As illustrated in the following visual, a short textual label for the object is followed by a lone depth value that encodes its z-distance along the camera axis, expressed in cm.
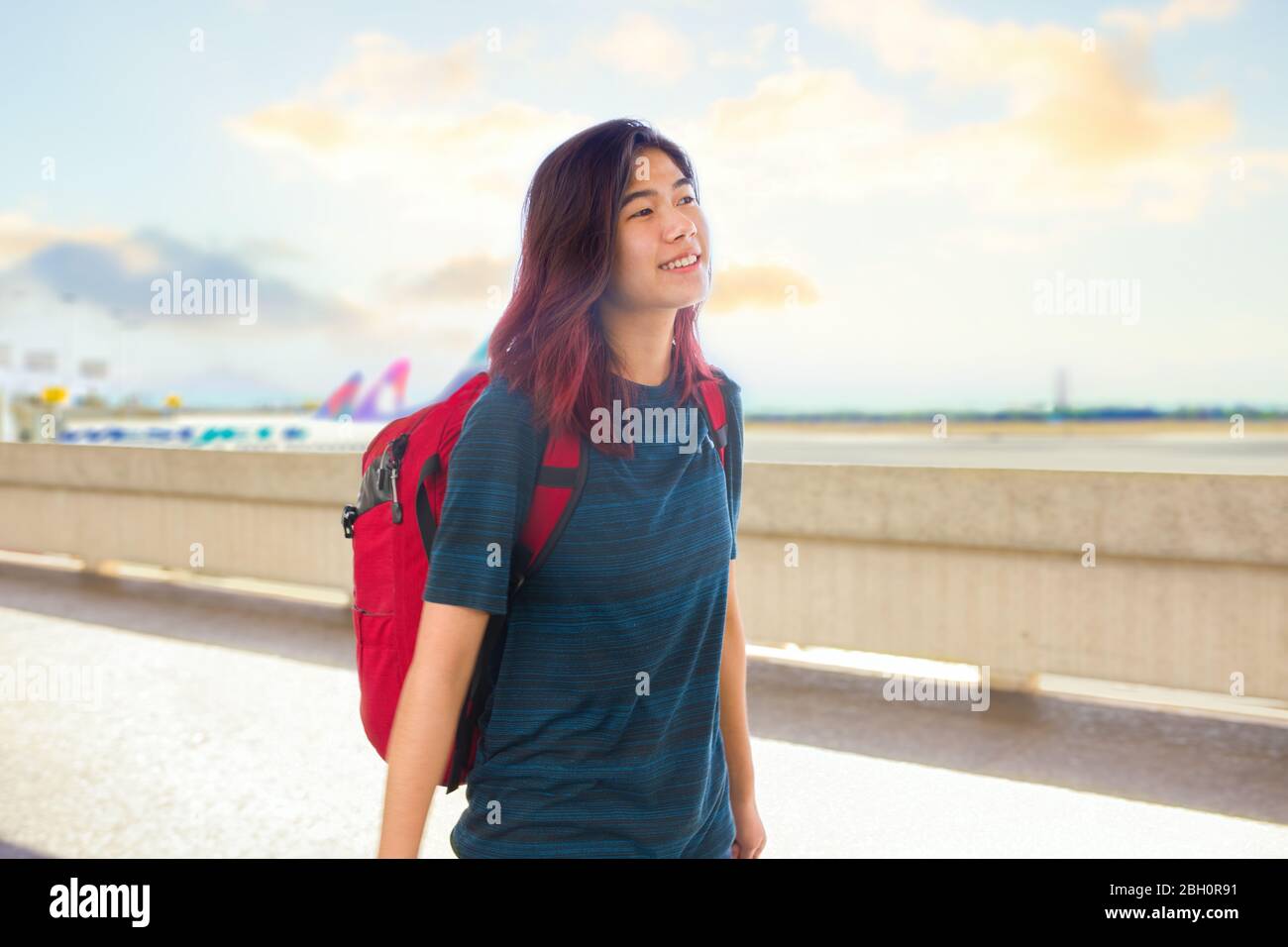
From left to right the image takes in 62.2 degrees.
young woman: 142
